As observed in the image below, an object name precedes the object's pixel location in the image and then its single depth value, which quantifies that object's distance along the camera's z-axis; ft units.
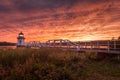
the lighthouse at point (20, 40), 50.51
